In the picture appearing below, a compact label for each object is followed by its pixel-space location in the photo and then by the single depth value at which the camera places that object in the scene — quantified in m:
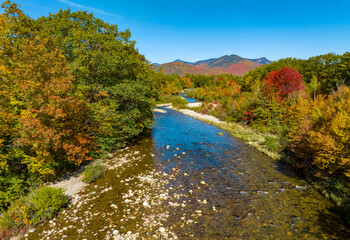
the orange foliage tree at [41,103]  9.63
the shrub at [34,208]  7.84
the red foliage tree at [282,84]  25.22
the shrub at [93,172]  12.45
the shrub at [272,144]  18.05
